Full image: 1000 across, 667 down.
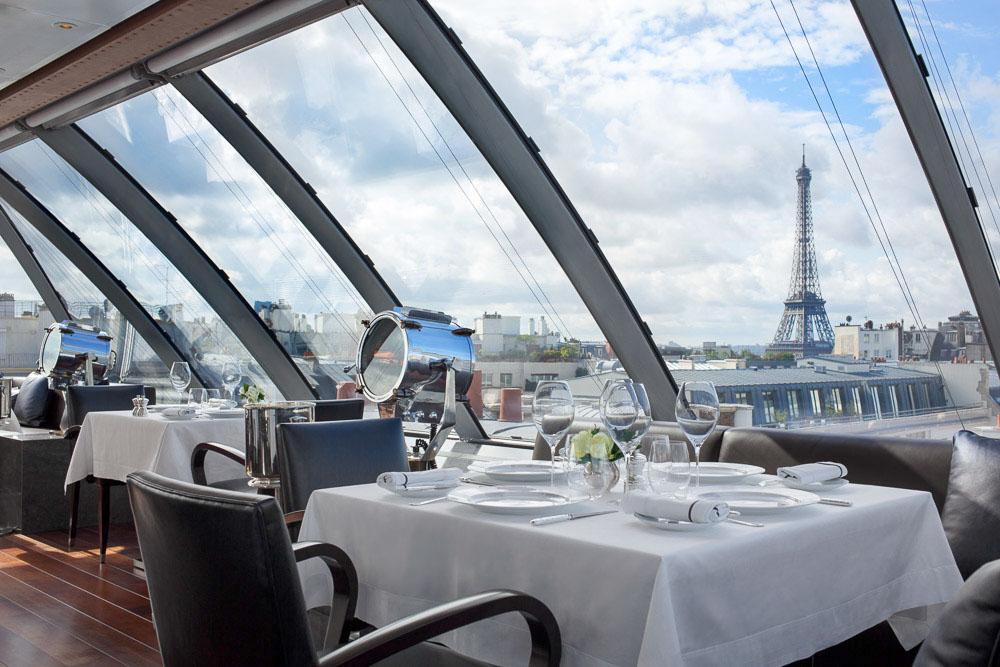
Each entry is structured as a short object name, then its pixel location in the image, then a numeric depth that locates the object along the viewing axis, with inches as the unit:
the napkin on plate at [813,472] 77.1
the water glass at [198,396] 180.7
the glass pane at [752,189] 139.5
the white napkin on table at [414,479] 75.3
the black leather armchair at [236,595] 51.7
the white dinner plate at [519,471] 81.8
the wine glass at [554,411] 76.0
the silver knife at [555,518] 63.7
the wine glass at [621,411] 71.2
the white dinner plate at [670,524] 61.3
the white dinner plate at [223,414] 175.2
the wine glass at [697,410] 72.5
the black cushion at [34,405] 232.5
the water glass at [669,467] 67.2
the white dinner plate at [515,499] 66.8
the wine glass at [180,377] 180.9
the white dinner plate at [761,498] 66.5
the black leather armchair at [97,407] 175.9
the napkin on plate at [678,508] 59.6
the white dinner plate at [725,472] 81.0
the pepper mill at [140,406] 176.8
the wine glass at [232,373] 279.0
